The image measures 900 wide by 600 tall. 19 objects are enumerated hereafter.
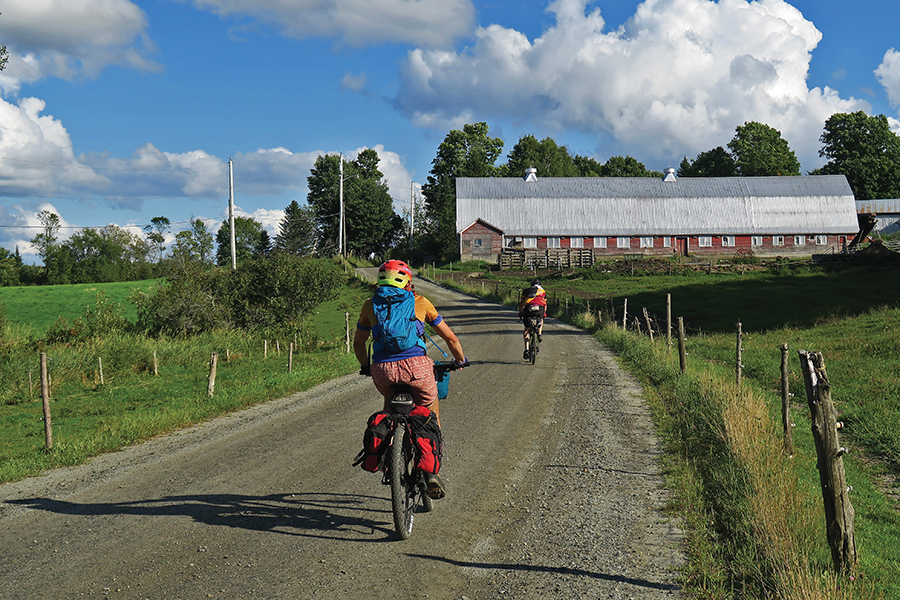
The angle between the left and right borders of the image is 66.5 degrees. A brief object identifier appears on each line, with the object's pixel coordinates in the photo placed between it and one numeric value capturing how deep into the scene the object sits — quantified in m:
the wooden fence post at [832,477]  4.89
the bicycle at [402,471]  5.49
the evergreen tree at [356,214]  86.94
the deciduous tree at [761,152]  101.50
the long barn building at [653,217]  71.31
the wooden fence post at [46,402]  9.79
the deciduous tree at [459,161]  96.12
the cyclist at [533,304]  17.75
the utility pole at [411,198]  77.43
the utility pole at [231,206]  36.59
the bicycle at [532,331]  17.70
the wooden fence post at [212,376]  13.80
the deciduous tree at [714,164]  106.56
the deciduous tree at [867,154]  98.00
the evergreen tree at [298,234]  82.12
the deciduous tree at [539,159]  103.17
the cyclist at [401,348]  5.76
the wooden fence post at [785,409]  8.65
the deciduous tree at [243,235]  127.06
